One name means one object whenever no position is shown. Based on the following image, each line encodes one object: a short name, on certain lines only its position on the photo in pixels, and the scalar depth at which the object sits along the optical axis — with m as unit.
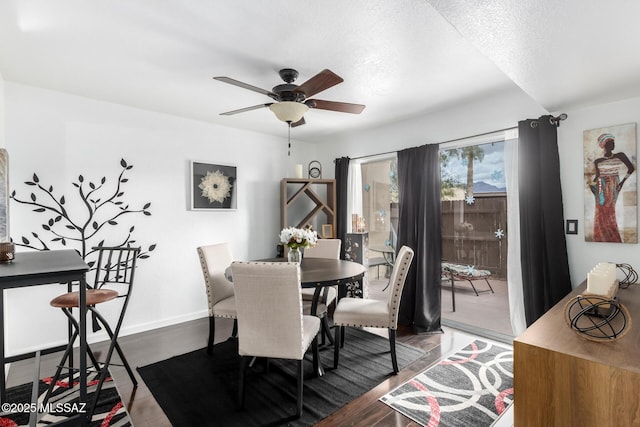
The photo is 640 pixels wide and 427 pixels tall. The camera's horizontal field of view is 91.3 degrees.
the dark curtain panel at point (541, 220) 2.69
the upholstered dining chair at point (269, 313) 1.95
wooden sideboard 1.24
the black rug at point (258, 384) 2.04
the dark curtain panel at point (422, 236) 3.50
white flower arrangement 2.78
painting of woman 2.43
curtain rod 3.04
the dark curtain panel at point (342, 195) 4.59
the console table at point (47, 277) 1.32
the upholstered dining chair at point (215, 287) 2.85
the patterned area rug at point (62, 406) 1.98
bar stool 2.08
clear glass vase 2.90
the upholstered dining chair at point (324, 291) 2.96
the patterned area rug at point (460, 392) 2.01
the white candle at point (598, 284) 1.86
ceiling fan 2.14
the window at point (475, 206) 3.25
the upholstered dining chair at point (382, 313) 2.56
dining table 2.35
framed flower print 3.93
